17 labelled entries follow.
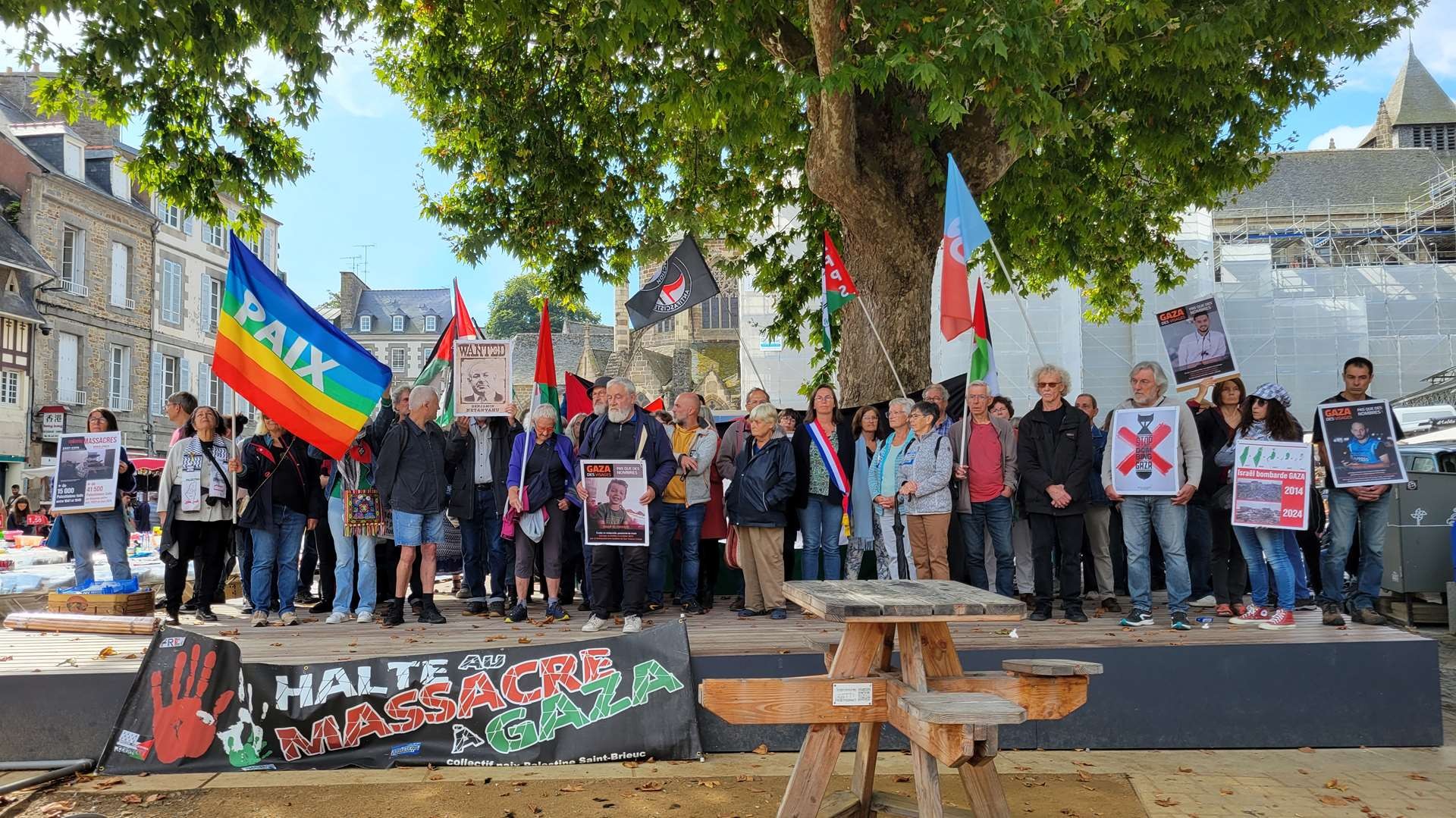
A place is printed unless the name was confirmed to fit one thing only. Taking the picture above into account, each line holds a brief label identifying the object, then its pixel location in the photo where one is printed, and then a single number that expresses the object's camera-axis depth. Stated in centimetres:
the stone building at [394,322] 7606
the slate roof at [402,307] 7769
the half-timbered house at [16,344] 3006
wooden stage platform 654
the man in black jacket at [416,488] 847
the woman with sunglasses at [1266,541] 754
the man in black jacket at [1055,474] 799
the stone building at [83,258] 3194
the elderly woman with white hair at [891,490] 832
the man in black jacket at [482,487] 908
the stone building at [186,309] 3881
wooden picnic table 430
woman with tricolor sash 867
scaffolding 4162
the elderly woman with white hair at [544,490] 866
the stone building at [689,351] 5256
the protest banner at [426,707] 629
